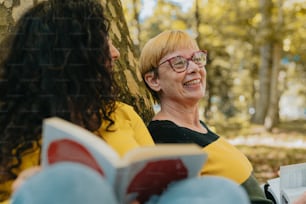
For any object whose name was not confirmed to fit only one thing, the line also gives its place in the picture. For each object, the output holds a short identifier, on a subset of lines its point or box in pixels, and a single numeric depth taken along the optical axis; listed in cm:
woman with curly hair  90
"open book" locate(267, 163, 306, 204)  125
